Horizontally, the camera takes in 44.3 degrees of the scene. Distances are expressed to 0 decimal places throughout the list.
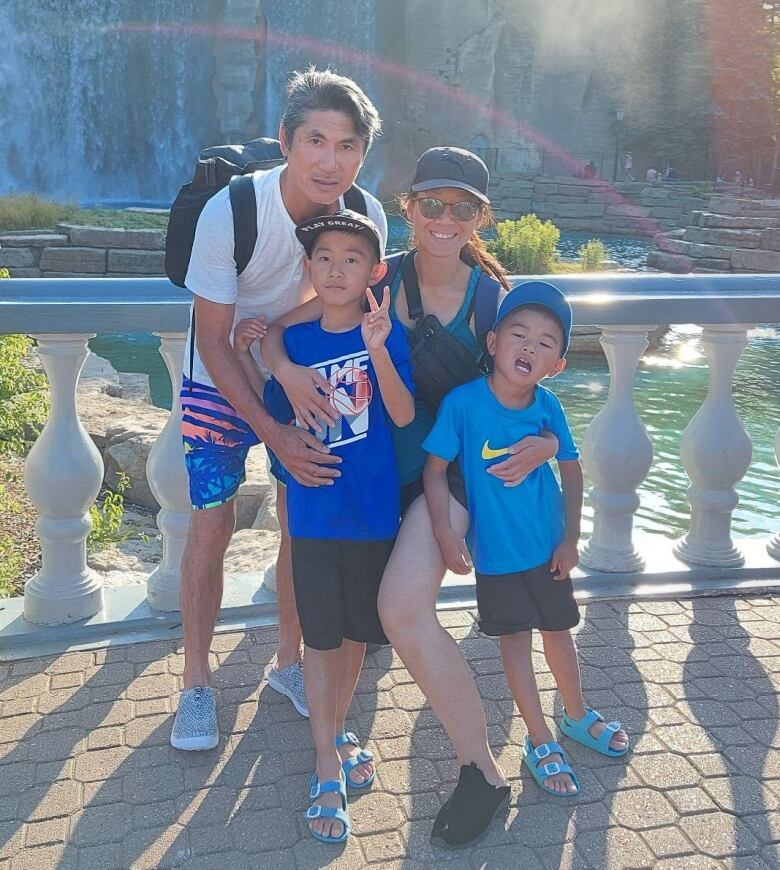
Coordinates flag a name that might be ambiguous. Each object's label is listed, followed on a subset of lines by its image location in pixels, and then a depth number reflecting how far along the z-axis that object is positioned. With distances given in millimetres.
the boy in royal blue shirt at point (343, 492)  2311
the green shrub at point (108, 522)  5438
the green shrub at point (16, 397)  5246
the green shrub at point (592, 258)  18125
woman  2275
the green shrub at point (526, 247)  16719
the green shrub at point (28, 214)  19656
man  2361
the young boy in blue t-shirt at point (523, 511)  2377
